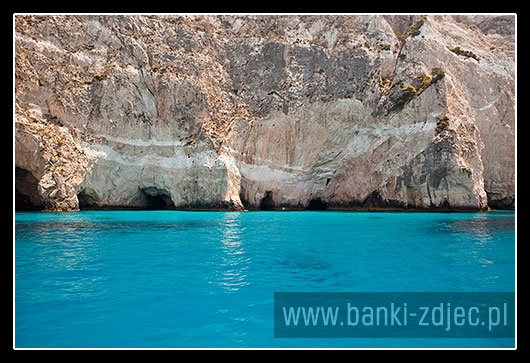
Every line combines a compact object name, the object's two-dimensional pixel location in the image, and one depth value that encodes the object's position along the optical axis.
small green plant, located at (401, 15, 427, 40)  45.49
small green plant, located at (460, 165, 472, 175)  37.03
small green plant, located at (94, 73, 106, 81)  39.62
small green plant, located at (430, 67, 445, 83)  40.84
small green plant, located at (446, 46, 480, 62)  47.28
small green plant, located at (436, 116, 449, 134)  39.06
